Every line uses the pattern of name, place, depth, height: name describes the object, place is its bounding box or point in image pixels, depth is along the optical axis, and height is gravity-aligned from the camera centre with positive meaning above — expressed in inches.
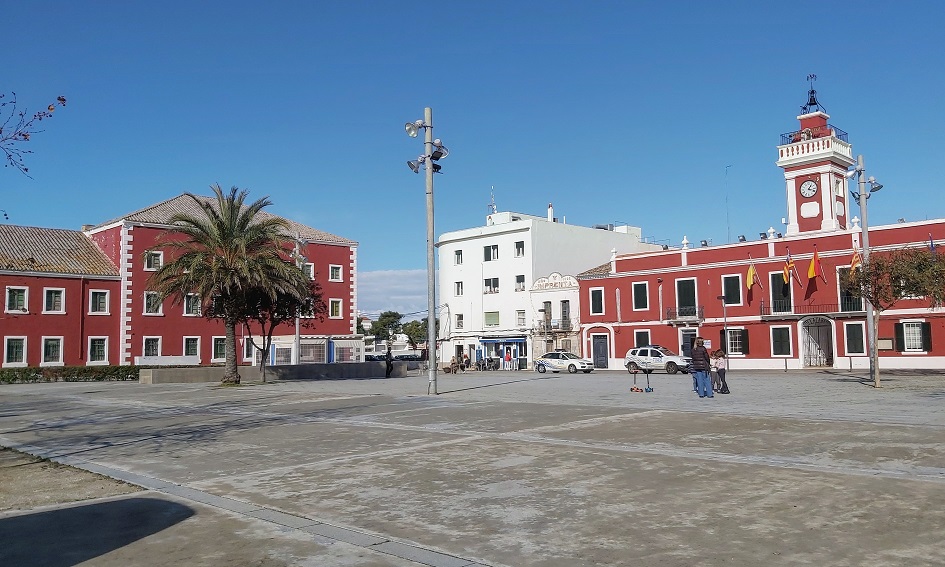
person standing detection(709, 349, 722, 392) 915.3 -40.5
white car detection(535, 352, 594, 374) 1971.0 -60.1
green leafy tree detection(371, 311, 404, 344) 5064.0 +127.6
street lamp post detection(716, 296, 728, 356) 1981.1 +13.7
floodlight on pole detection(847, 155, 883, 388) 1121.4 +210.4
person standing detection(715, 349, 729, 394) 908.4 -38.1
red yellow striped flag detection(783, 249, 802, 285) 1875.0 +163.7
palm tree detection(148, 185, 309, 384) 1277.1 +139.5
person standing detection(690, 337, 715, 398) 832.9 -37.0
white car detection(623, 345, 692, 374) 1722.4 -48.1
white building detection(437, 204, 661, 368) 2452.0 +202.0
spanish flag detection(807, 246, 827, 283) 1817.2 +160.2
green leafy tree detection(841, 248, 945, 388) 1013.2 +77.1
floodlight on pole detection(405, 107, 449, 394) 962.1 +226.5
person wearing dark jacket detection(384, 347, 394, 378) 1673.2 -41.3
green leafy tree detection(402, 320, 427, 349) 4566.9 +66.6
